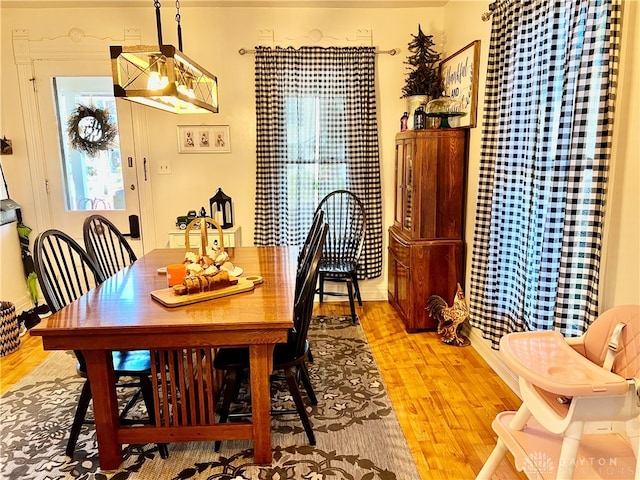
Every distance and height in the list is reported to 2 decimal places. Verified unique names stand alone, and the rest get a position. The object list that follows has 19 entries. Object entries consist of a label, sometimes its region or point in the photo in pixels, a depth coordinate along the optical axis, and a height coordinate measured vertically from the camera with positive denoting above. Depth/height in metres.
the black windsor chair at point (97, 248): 2.39 -0.42
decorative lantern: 3.63 -0.33
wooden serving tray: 1.86 -0.54
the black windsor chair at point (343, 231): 3.67 -0.55
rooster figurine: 3.07 -1.06
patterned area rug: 1.86 -1.27
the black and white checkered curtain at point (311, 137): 3.66 +0.27
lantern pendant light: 1.74 +0.42
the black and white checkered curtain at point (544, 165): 1.69 +0.00
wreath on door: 3.73 +0.37
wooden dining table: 1.65 -0.64
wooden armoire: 3.11 -0.38
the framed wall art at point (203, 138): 3.79 +0.28
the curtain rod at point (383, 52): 3.68 +0.98
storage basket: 3.03 -1.08
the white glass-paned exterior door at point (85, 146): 3.66 +0.23
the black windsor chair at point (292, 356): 1.94 -0.85
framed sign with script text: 2.97 +0.62
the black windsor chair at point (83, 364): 1.83 -0.85
